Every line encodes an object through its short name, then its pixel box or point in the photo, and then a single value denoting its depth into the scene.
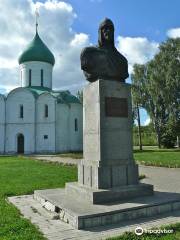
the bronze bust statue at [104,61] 8.00
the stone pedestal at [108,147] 7.29
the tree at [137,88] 38.97
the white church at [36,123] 36.69
